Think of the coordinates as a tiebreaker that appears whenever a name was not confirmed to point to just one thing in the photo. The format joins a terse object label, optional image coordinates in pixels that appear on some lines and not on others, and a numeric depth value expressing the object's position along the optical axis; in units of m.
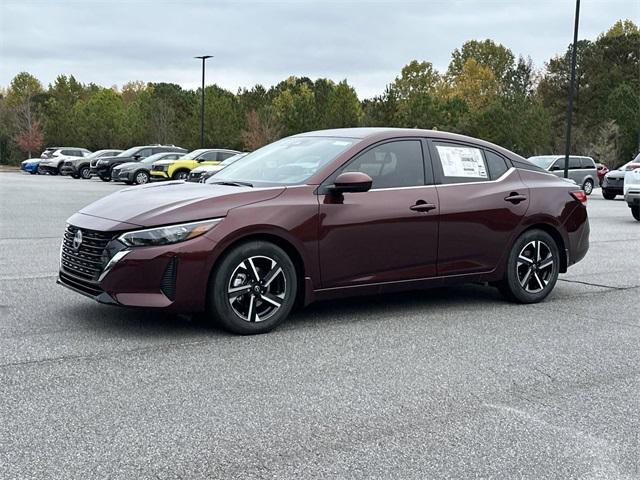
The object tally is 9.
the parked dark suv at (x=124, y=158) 37.50
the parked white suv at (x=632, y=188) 16.94
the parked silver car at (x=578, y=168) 30.72
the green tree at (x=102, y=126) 70.00
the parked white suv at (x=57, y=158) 46.59
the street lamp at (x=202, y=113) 48.62
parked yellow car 33.34
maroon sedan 5.62
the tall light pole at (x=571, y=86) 30.44
